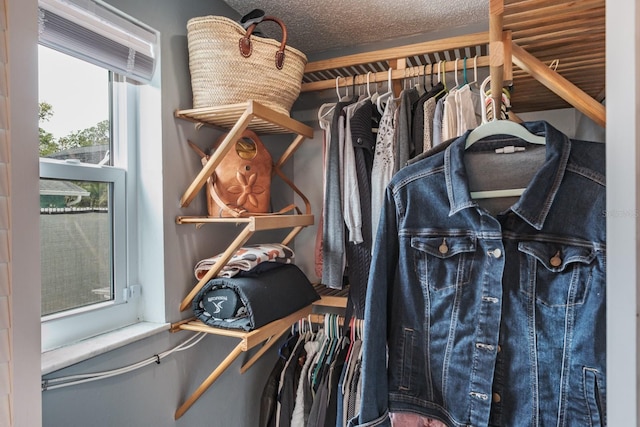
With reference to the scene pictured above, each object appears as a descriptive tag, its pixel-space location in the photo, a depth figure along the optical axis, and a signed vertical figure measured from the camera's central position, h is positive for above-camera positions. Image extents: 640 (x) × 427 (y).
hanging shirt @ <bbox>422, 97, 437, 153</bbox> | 1.39 +0.32
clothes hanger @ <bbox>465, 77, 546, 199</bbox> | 0.85 +0.18
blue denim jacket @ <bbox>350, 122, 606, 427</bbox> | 0.77 -0.20
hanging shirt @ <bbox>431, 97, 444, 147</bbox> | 1.36 +0.32
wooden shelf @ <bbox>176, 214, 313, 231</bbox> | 1.28 -0.03
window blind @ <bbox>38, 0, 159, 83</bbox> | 0.98 +0.52
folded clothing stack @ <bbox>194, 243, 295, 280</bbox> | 1.38 -0.18
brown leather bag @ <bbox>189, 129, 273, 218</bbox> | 1.39 +0.11
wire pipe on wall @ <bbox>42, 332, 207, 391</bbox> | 0.97 -0.48
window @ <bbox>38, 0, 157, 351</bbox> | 1.08 +0.17
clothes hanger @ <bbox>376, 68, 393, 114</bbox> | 1.52 +0.46
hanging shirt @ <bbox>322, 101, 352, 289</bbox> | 1.50 -0.04
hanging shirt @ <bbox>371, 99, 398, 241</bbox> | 1.43 +0.19
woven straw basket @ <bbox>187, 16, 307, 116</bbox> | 1.29 +0.53
